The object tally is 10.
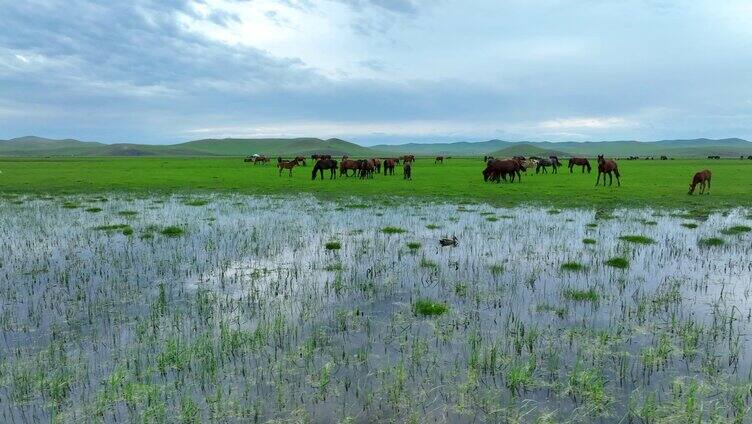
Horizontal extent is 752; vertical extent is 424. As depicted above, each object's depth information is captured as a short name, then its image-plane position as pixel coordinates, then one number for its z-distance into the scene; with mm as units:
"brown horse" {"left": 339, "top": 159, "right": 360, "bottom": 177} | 40719
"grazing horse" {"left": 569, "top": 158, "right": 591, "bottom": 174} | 48819
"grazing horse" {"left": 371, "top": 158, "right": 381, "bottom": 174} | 44462
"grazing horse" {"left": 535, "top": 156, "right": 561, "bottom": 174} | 48706
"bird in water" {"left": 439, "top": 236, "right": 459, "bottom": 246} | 13711
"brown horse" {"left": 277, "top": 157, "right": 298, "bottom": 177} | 47578
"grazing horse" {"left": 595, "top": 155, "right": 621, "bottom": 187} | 31350
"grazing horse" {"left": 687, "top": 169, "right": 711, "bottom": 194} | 25895
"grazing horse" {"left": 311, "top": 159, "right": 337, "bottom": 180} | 38575
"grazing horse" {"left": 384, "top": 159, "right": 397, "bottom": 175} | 44838
